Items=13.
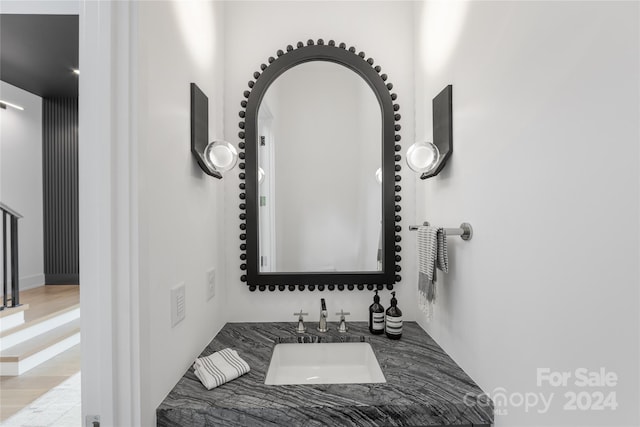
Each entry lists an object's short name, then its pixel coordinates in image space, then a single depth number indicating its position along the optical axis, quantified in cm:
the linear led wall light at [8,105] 387
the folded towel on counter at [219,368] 98
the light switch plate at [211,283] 128
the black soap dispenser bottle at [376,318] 136
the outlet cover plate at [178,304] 95
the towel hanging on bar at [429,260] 107
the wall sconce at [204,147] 111
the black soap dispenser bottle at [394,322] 130
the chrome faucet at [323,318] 140
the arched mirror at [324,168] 148
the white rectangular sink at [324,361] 132
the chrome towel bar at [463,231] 99
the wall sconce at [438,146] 112
